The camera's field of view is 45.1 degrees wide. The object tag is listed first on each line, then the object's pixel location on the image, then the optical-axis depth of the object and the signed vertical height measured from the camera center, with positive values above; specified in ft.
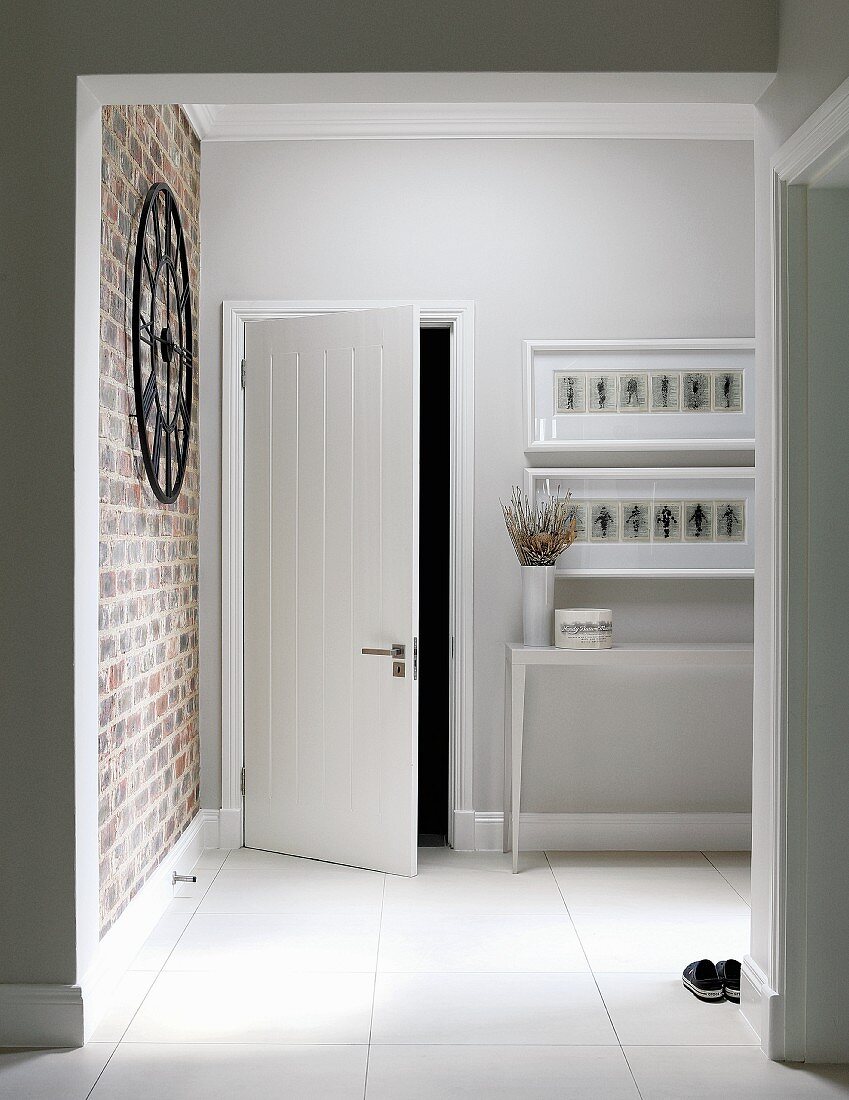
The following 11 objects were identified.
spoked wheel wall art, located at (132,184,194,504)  10.53 +2.13
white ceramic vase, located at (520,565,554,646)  12.94 -0.85
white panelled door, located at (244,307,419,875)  12.56 -0.65
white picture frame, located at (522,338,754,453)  13.55 +1.82
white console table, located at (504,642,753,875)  12.53 -1.51
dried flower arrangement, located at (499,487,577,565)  12.91 +0.06
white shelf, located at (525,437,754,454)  13.42 +1.21
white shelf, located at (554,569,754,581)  13.46 -0.48
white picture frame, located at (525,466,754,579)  13.55 +0.14
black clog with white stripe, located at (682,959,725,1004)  8.95 -3.93
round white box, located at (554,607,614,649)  12.70 -1.15
